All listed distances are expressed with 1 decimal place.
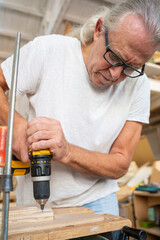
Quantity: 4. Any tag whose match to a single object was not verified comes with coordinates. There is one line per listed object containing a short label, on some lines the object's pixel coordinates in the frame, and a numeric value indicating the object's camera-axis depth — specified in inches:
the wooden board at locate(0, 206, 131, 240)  22.2
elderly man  34.9
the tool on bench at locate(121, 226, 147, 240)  23.3
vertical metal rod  16.4
